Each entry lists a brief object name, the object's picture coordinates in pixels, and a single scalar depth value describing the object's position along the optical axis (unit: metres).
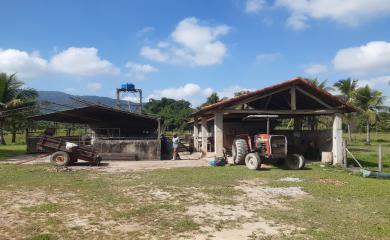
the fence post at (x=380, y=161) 14.32
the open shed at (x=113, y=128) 20.27
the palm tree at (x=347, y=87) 43.59
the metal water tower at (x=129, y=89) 36.66
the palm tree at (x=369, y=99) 45.33
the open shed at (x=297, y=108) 17.89
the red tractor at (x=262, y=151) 15.45
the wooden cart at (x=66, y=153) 16.78
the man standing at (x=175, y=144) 20.36
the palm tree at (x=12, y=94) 33.26
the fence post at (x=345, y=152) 16.95
